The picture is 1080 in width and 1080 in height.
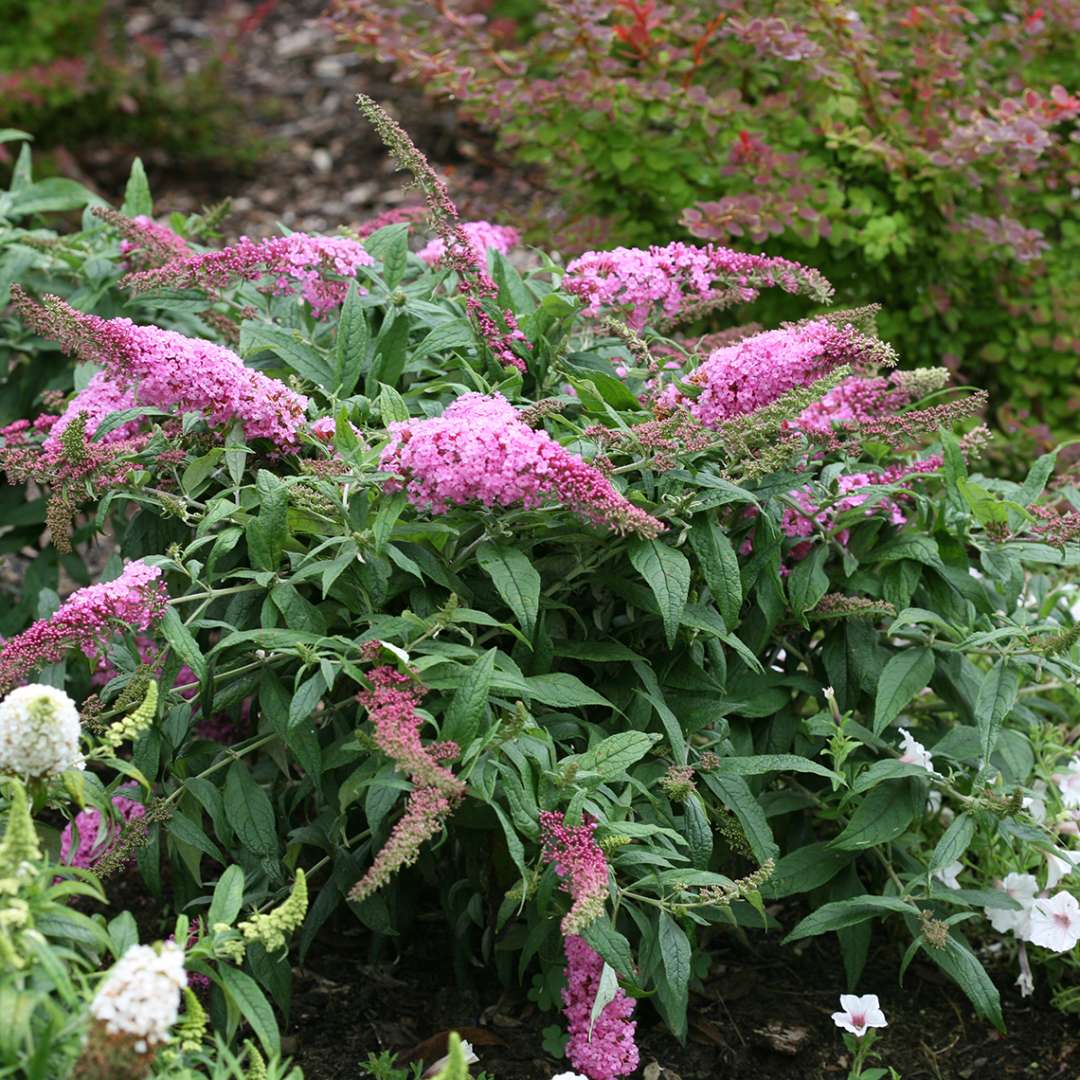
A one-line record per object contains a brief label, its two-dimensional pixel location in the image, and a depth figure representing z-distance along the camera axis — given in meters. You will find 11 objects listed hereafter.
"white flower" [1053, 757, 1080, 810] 2.95
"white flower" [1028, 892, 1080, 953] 2.77
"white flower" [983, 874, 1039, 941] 2.82
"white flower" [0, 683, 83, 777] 1.89
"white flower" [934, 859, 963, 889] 2.79
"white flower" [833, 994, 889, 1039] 2.65
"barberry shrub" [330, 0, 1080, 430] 4.04
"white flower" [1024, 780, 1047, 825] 2.94
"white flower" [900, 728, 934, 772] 2.76
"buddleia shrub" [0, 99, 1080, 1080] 2.30
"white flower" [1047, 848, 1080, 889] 2.76
